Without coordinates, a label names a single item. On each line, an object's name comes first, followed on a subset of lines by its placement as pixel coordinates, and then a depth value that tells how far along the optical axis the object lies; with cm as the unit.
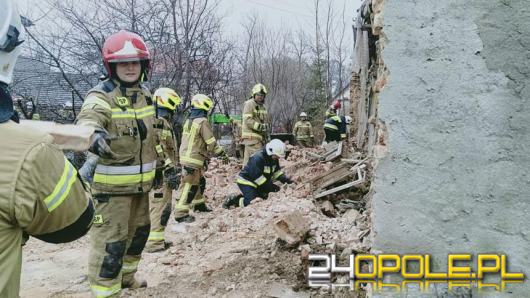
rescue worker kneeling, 697
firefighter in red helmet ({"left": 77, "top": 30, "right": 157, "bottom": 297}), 340
